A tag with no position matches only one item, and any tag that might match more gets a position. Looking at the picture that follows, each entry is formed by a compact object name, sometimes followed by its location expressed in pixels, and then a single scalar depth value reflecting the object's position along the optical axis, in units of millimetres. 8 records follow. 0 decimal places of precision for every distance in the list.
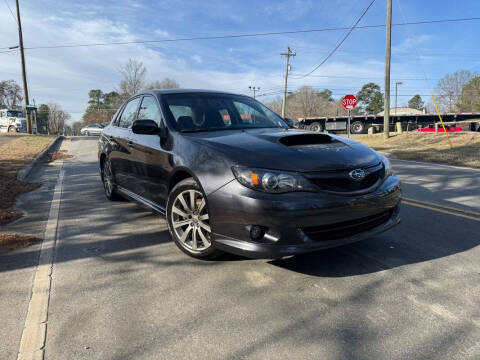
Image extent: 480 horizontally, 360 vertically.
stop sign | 17794
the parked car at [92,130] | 38469
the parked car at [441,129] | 24031
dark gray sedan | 2689
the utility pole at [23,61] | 25625
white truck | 31953
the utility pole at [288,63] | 43469
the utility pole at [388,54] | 20219
